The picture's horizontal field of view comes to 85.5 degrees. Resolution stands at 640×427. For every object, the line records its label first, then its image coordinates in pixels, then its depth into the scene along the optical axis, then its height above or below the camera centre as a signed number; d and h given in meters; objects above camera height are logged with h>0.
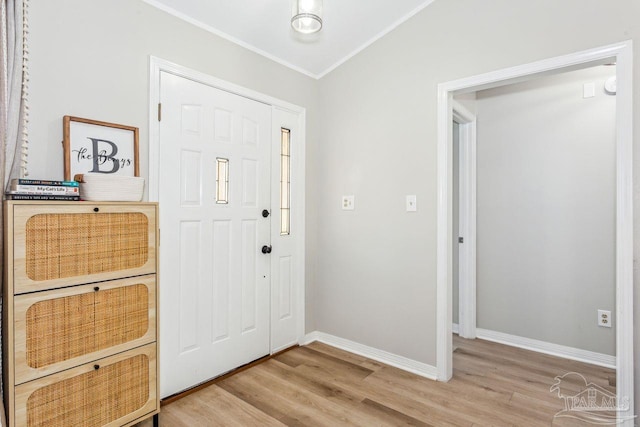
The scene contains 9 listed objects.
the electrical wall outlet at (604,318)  2.69 -0.81
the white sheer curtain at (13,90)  1.49 +0.56
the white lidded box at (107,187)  1.63 +0.13
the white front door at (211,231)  2.17 -0.11
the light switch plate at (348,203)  2.99 +0.10
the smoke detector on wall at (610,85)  2.66 +1.00
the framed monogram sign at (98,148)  1.74 +0.36
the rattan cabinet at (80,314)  1.38 -0.44
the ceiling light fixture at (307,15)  1.92 +1.12
